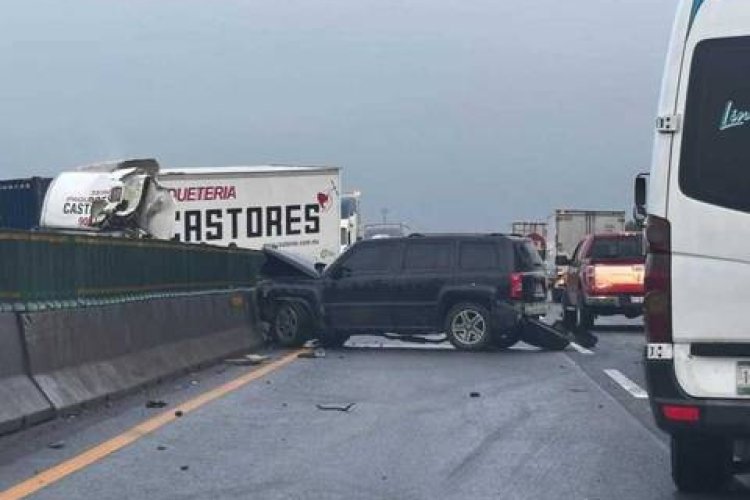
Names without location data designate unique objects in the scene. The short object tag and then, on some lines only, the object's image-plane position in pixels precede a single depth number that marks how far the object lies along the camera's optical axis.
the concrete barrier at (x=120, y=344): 10.16
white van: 5.95
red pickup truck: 23.12
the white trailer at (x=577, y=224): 45.19
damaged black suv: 18.28
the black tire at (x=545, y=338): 18.53
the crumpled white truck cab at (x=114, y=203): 21.06
